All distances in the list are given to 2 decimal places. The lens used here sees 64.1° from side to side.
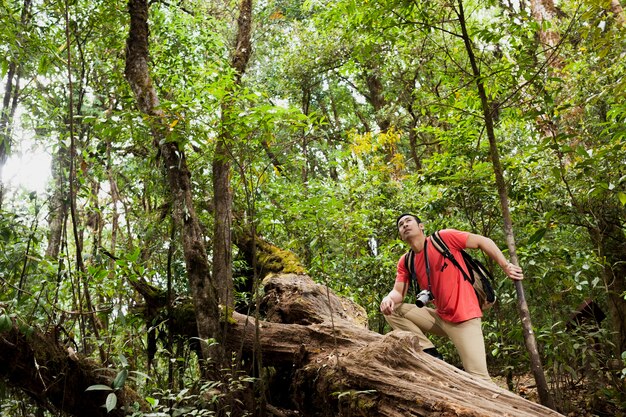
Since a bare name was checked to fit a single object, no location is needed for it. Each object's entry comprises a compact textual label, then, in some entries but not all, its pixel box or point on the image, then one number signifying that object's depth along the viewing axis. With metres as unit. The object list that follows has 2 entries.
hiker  4.34
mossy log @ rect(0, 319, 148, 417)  3.82
